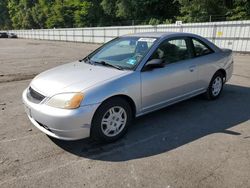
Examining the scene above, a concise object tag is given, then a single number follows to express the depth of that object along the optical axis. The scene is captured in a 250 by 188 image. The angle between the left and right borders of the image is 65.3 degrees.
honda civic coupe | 2.61
